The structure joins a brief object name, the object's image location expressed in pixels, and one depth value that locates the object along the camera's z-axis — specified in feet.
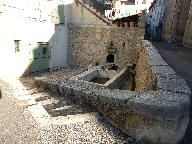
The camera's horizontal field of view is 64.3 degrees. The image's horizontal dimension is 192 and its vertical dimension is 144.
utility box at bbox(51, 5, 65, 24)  31.22
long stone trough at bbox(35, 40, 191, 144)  6.39
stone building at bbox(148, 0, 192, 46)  27.00
